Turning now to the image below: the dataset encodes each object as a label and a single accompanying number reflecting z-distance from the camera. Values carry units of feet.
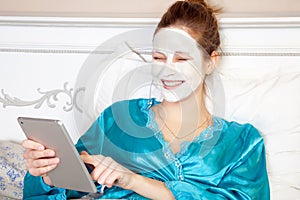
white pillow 4.78
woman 4.20
